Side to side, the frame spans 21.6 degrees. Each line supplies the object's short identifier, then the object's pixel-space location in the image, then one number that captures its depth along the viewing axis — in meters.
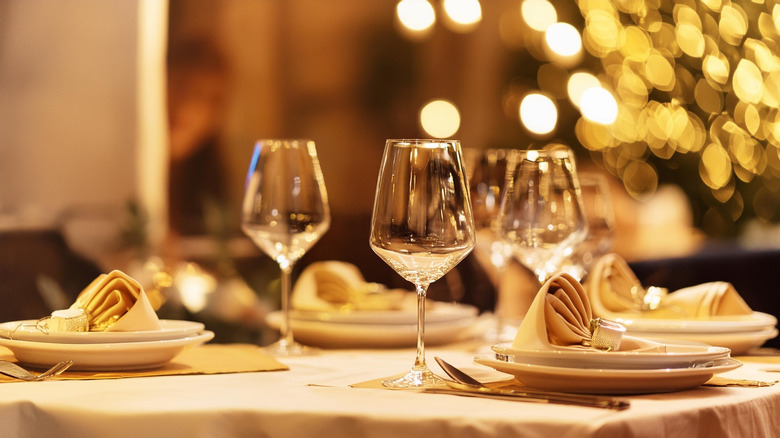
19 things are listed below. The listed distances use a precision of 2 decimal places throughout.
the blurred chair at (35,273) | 3.22
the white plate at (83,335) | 1.86
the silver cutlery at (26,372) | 1.82
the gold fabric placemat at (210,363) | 1.86
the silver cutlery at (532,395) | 1.68
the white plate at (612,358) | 1.74
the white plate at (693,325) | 2.02
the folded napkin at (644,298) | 2.10
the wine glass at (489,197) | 2.28
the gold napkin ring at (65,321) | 1.88
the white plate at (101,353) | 1.85
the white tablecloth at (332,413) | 1.64
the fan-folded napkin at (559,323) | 1.79
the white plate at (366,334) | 2.15
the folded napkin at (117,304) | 1.89
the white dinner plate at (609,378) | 1.73
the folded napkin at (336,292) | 2.26
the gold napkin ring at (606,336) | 1.79
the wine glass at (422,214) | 1.82
